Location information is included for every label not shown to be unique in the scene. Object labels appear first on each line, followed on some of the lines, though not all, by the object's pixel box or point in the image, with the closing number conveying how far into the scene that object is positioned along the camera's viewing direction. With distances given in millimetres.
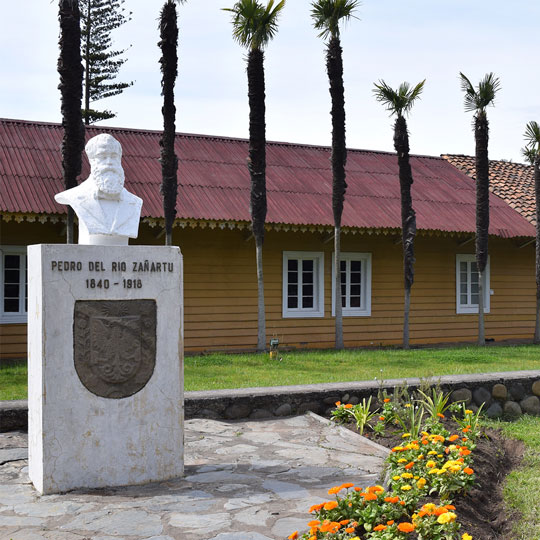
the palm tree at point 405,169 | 15195
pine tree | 28734
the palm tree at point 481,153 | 15875
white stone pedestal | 5559
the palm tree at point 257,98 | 13586
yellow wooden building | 13578
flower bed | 4191
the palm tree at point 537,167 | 16781
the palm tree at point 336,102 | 14297
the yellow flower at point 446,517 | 4016
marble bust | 6094
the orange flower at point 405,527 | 3926
